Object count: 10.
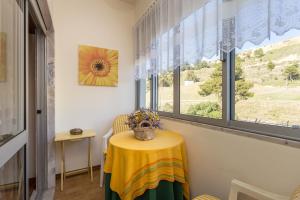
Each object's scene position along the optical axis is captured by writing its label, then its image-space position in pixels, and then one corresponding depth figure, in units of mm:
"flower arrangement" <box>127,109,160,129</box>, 1709
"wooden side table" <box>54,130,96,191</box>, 2193
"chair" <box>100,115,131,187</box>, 2533
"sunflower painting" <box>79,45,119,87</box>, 2607
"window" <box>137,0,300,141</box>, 994
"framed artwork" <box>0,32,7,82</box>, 1000
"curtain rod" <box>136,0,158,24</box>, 2221
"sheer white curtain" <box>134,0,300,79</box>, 954
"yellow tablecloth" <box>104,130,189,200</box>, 1320
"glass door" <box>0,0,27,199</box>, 1006
